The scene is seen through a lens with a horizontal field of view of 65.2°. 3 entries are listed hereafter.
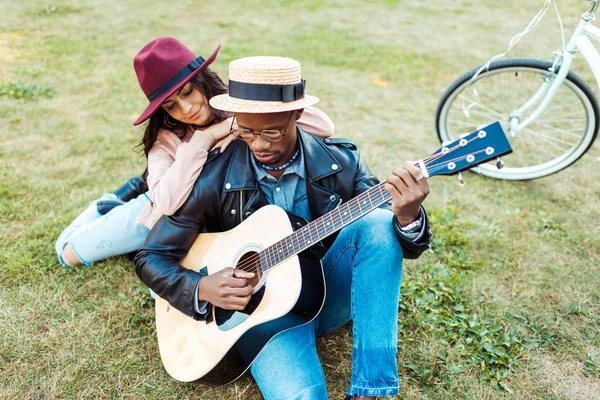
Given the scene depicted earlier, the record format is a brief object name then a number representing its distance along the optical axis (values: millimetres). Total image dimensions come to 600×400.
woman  2225
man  1923
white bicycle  3484
